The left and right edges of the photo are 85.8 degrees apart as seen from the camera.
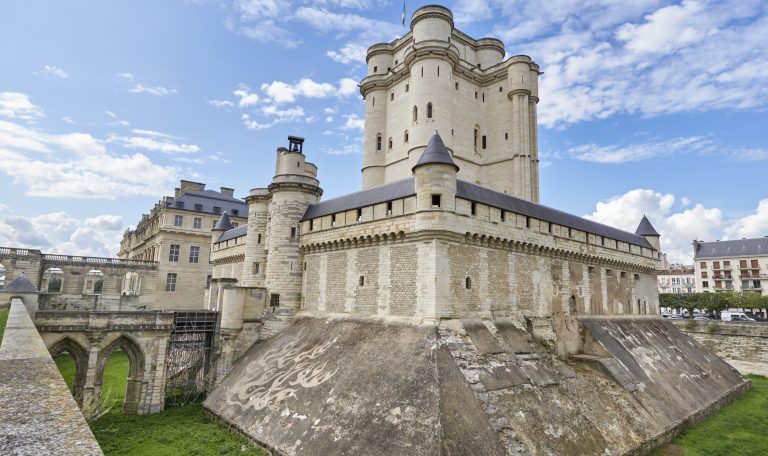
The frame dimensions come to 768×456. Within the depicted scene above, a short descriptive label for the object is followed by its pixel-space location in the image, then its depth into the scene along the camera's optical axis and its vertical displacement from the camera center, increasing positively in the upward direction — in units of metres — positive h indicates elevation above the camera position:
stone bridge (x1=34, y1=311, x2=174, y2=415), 19.16 -2.96
